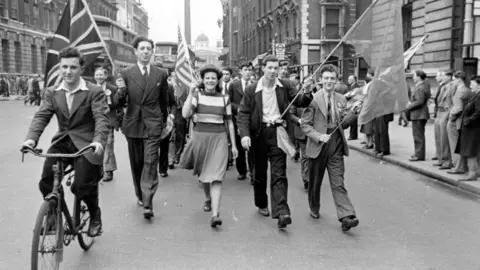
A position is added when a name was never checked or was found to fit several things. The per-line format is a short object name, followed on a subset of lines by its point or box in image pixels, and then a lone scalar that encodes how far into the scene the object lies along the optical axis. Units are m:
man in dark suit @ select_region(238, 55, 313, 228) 6.14
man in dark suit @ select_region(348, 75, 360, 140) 15.65
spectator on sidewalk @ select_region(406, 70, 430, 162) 11.19
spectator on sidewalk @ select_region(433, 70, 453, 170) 10.11
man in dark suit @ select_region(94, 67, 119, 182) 8.30
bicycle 3.86
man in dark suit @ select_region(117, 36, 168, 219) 6.38
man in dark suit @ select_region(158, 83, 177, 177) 9.52
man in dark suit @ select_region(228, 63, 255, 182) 9.37
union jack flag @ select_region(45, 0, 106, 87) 6.24
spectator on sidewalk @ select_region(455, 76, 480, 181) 8.62
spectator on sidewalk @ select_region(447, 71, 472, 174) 9.44
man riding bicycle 4.68
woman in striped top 6.29
